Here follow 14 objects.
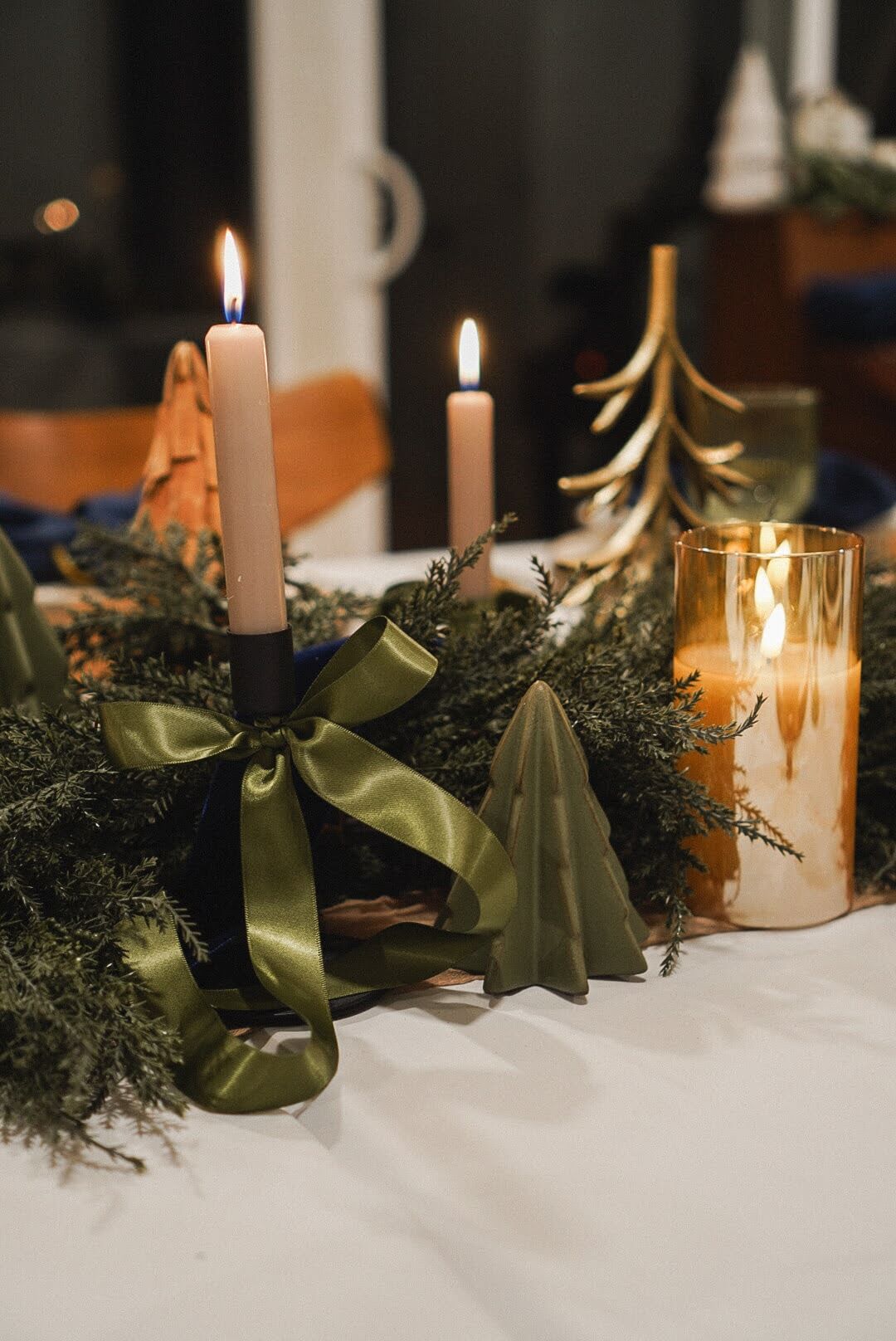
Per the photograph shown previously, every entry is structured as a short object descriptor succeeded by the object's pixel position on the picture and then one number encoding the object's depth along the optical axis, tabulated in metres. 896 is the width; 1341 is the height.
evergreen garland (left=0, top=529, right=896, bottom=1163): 0.45
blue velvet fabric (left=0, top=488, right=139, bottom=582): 1.13
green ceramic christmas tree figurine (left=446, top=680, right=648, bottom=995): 0.53
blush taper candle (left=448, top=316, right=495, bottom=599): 0.66
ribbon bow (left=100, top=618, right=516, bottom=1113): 0.49
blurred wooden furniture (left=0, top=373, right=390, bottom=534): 1.61
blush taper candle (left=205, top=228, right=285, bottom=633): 0.46
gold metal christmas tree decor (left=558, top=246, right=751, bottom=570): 0.89
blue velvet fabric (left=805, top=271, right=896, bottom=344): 3.17
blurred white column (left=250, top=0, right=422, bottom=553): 3.11
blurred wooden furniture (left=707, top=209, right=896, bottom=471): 3.27
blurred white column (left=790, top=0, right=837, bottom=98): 3.88
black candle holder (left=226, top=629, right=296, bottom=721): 0.49
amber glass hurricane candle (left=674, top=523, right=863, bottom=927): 0.55
